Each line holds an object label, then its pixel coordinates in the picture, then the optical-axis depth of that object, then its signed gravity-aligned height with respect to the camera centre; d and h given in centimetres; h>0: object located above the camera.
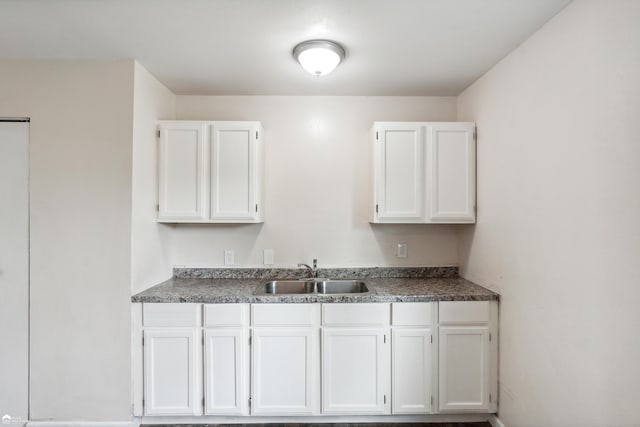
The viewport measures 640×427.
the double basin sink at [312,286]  255 -59
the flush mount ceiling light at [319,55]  178 +94
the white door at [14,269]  200 -36
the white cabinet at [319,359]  202 -94
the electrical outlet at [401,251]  265 -30
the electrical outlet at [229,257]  263 -36
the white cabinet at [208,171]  231 +32
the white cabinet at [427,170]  233 +35
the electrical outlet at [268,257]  263 -36
